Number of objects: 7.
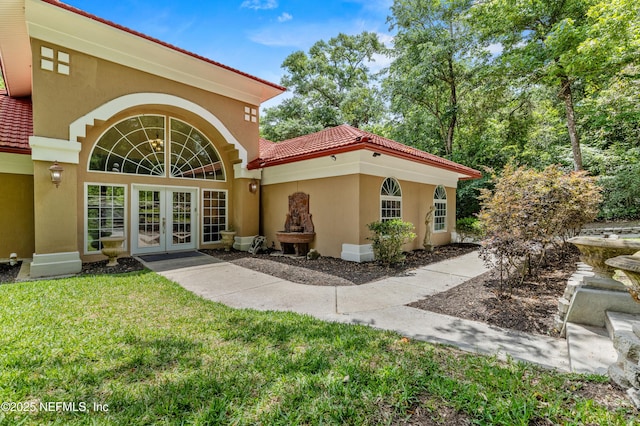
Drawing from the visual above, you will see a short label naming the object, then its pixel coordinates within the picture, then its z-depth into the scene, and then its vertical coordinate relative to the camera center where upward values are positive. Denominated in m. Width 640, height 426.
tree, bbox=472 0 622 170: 10.68 +7.27
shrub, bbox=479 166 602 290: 4.79 +0.01
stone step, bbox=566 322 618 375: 2.63 -1.43
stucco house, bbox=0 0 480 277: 6.98 +1.65
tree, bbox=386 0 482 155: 17.38 +9.60
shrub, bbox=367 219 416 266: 7.80 -0.74
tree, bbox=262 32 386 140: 22.53 +10.77
